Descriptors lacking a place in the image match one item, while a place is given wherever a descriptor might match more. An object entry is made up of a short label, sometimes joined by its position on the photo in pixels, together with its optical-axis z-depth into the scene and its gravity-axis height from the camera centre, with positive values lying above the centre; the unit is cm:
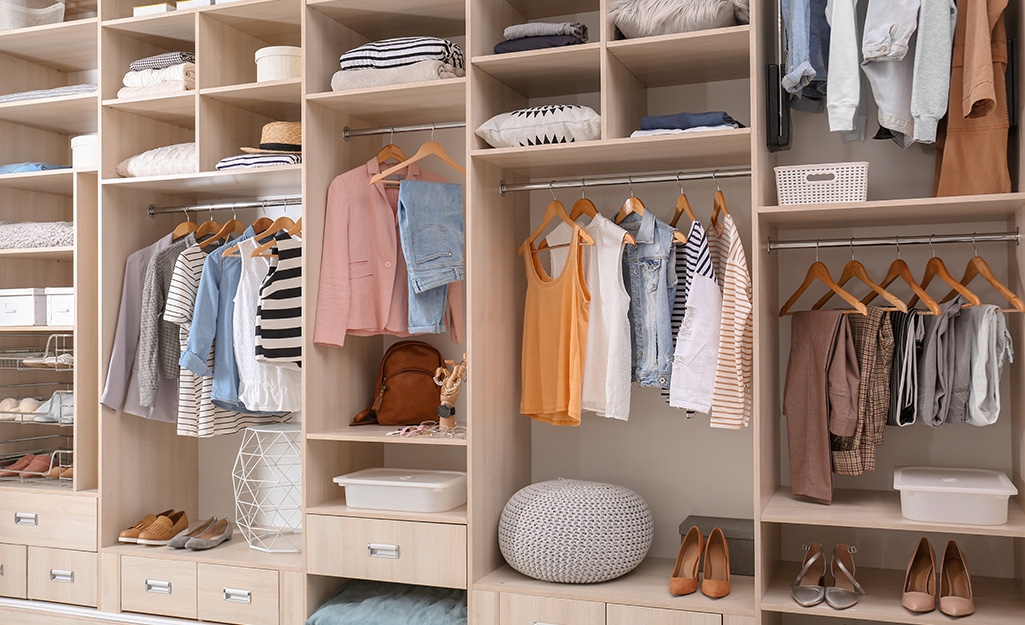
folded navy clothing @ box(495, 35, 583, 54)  283 +87
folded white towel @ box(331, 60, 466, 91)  297 +82
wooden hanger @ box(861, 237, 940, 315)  267 +12
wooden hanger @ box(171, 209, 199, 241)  351 +37
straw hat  325 +67
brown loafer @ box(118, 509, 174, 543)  335 -77
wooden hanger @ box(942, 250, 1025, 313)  251 +12
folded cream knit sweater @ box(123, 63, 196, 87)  332 +92
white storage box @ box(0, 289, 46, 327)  354 +7
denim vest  289 +7
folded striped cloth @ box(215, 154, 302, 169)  320 +58
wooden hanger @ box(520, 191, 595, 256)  308 +37
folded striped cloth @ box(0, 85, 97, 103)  349 +91
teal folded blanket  290 -93
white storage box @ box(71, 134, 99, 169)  349 +67
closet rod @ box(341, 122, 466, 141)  316 +69
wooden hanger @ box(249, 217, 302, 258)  325 +29
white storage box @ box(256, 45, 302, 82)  320 +93
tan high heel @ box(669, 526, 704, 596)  267 -75
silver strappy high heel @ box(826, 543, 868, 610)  250 -76
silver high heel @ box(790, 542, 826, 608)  253 -76
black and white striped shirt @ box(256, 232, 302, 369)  313 +4
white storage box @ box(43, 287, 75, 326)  349 +8
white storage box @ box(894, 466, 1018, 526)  240 -49
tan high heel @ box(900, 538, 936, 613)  244 -74
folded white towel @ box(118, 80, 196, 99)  331 +87
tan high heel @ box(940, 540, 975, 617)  240 -75
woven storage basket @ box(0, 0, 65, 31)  360 +126
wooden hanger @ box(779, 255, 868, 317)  270 +10
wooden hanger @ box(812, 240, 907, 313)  272 +12
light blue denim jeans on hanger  307 +27
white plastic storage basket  257 +39
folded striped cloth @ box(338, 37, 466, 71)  301 +90
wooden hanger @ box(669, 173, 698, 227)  294 +37
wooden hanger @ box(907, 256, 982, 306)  261 +12
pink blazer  311 +19
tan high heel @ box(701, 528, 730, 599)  264 -75
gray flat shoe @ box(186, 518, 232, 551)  326 -78
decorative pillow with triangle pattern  278 +61
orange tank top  293 -6
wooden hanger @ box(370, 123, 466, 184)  311 +58
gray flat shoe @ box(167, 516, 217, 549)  328 -78
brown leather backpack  329 -25
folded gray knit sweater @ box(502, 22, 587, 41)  282 +91
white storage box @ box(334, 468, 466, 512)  297 -56
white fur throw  266 +91
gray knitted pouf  275 -66
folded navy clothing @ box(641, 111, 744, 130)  268 +60
